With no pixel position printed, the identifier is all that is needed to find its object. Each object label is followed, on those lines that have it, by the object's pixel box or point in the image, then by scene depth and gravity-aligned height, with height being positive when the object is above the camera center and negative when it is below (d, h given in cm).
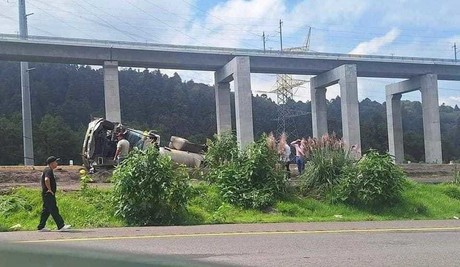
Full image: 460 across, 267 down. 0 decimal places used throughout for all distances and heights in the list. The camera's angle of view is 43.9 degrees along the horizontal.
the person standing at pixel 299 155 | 2040 -34
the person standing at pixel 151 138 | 2170 +59
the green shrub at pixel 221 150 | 1944 -1
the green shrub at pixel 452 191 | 2019 -190
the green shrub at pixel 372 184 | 1784 -130
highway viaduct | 4591 +737
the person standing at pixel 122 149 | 2102 +23
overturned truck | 2188 +52
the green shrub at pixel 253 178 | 1730 -93
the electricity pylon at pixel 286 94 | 7352 +715
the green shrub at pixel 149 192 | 1475 -101
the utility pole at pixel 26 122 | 4191 +279
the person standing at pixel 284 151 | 1880 -15
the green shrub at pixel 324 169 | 1883 -79
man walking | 1293 -99
